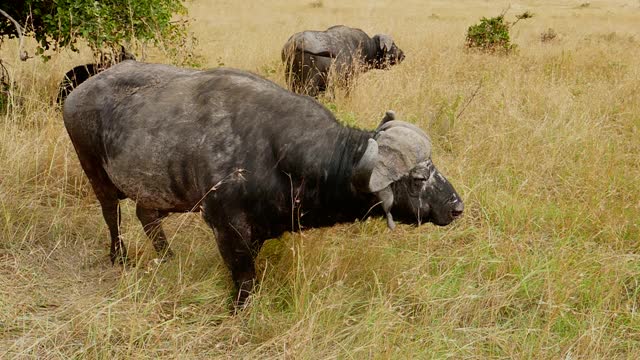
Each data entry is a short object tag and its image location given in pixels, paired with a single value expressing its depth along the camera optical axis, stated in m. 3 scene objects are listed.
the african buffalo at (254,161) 6.42
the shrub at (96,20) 12.58
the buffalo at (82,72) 12.33
